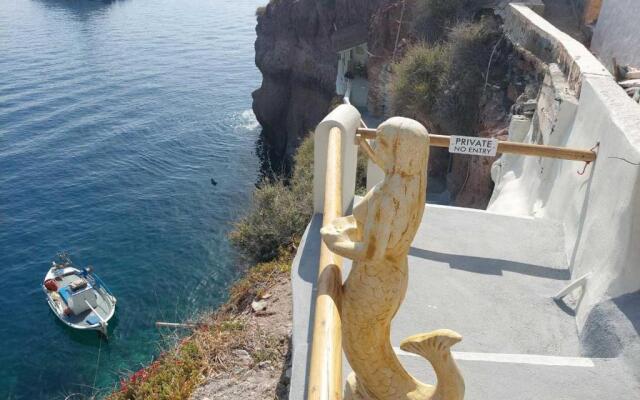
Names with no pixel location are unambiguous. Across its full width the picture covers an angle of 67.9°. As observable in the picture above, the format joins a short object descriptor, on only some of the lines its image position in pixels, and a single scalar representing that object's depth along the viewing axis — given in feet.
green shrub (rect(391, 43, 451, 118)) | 51.57
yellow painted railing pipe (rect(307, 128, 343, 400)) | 5.89
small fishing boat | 56.08
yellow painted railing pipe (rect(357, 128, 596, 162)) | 16.30
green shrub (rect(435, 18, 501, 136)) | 45.75
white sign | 17.47
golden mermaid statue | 6.42
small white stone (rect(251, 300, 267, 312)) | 22.99
